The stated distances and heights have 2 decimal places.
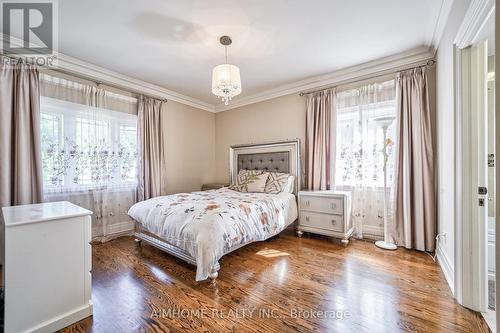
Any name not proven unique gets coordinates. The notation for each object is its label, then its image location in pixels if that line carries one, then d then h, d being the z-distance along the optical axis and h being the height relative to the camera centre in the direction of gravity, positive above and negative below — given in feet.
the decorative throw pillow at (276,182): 10.69 -0.85
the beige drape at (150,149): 11.16 +0.98
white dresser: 3.96 -2.06
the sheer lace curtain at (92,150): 8.67 +0.81
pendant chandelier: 7.07 +2.94
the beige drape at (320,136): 10.51 +1.49
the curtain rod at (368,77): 8.26 +4.06
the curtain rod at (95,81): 8.94 +4.11
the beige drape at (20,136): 7.35 +1.18
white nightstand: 9.01 -2.17
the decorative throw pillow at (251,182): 11.15 -0.85
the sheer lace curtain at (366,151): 9.26 +0.67
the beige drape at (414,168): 8.09 -0.13
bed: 6.09 -1.88
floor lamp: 8.46 -1.62
